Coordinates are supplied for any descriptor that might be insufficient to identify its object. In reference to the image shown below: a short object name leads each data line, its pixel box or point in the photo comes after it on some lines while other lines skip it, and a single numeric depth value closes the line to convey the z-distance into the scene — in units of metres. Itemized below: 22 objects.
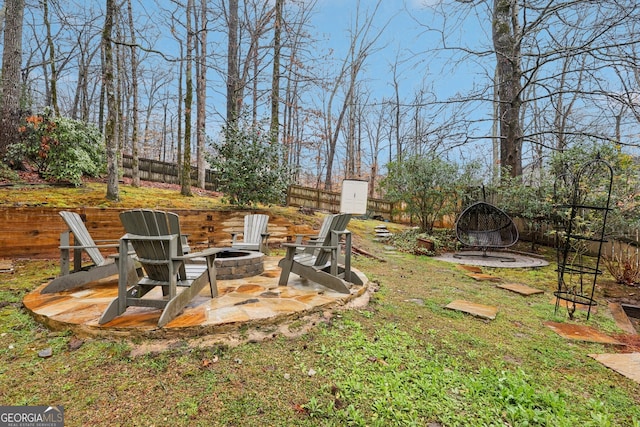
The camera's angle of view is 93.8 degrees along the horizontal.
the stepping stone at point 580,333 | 2.71
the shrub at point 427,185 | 8.62
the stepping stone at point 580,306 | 3.62
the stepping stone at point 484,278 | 5.00
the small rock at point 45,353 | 2.03
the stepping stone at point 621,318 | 3.08
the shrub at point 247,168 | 6.93
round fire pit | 3.65
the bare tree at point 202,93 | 9.40
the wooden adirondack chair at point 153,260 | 2.34
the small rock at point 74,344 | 2.12
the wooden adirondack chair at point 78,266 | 2.98
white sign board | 10.78
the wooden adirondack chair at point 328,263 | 3.27
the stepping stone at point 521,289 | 4.23
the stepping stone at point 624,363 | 2.14
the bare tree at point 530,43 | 5.30
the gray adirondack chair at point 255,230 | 4.92
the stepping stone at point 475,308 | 3.16
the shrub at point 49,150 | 6.62
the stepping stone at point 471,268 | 5.71
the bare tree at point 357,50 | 15.63
